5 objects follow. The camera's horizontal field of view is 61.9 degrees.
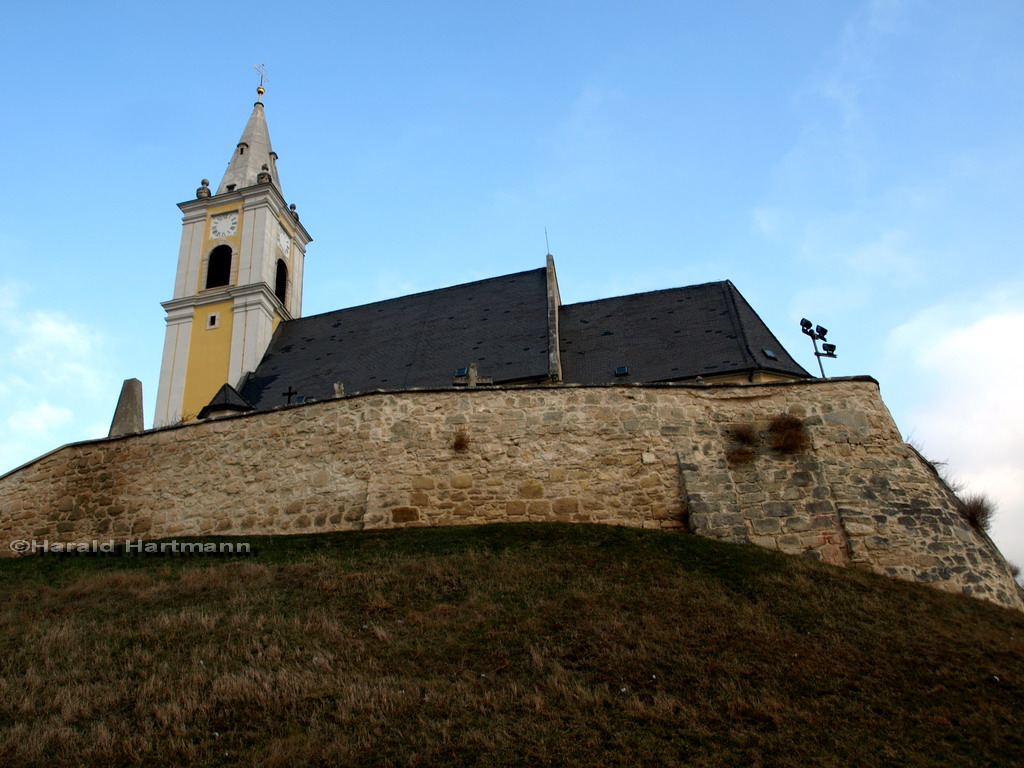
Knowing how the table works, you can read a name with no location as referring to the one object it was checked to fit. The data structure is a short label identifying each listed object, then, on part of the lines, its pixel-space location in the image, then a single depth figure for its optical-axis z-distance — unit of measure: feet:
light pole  64.28
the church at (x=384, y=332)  82.12
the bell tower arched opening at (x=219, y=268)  118.73
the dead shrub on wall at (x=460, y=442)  50.16
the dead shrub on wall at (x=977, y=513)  49.83
